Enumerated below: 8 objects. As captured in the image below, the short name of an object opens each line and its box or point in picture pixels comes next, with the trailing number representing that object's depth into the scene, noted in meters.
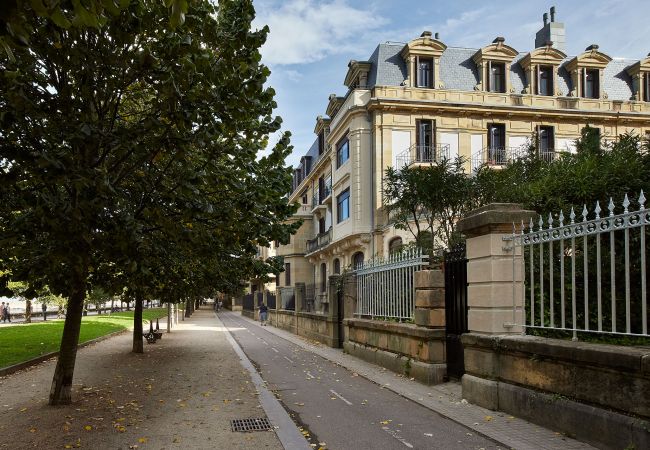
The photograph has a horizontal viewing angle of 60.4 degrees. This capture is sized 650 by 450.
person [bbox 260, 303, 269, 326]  37.50
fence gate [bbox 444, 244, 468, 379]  10.05
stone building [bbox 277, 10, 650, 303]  28.45
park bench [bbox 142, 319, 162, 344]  21.09
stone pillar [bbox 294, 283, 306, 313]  27.05
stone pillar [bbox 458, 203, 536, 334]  7.82
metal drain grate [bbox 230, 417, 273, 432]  7.24
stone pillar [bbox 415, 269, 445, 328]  10.47
